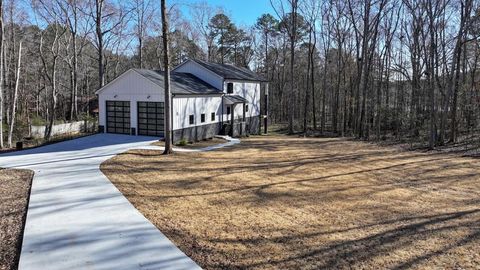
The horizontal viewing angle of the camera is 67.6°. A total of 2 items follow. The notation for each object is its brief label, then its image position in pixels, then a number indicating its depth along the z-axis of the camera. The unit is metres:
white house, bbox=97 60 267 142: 19.81
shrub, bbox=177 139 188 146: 18.86
